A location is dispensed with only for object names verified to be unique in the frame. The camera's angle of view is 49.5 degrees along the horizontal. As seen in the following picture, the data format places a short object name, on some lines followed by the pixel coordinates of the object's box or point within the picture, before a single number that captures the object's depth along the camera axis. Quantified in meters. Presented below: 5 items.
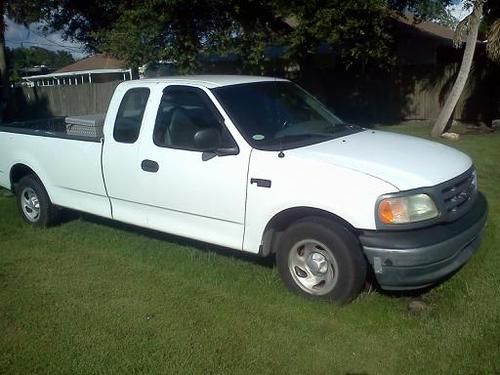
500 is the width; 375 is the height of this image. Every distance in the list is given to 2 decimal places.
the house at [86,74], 34.09
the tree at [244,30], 11.71
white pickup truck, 3.89
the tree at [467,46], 12.72
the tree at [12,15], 15.40
